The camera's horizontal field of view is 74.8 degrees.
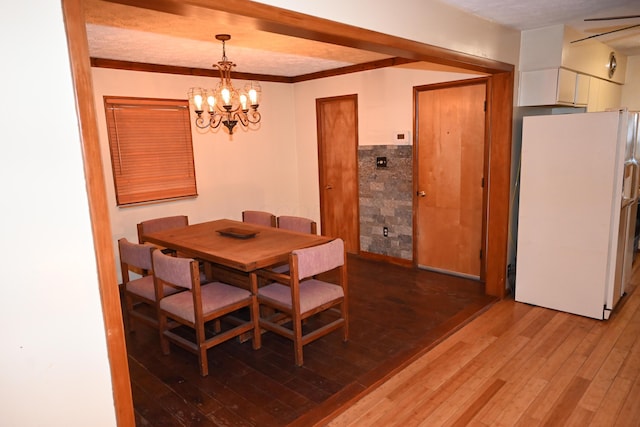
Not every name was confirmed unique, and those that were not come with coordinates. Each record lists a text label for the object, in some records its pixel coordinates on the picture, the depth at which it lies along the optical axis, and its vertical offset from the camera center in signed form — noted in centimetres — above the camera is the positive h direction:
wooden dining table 296 -77
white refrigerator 332 -61
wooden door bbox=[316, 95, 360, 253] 545 -30
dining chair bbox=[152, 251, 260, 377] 278 -109
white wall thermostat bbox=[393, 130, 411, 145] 485 +5
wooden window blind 433 +1
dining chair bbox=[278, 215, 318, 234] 394 -76
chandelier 338 +39
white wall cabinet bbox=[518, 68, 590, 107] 364 +44
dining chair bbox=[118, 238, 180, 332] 309 -106
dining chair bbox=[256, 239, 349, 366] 285 -108
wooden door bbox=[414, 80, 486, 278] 437 -39
